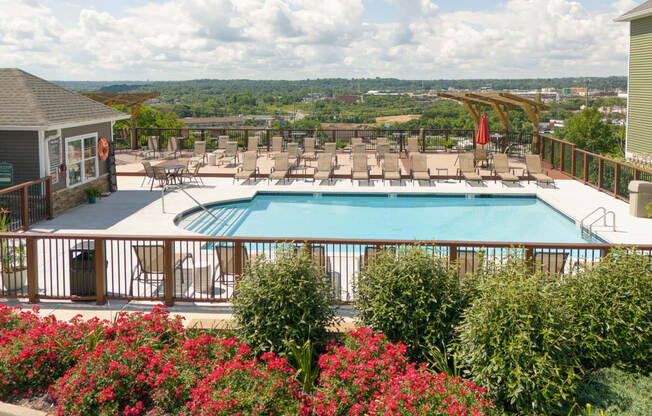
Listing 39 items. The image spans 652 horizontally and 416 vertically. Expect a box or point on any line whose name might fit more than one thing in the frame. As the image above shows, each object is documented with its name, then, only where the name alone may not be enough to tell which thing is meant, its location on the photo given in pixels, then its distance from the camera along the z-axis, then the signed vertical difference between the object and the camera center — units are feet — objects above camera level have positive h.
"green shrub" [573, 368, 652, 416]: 16.05 -7.13
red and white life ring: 54.65 -1.43
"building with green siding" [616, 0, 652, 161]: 82.69 +6.85
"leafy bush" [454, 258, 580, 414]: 15.97 -5.77
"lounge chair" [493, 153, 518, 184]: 61.03 -3.48
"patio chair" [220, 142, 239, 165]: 74.36 -2.16
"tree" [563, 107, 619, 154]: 119.44 -0.12
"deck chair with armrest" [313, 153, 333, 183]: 62.95 -3.86
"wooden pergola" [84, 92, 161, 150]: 81.97 +4.34
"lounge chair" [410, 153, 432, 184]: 61.67 -3.77
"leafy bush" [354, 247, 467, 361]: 19.20 -5.38
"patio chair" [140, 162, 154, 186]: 57.62 -3.58
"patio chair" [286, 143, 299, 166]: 72.90 -2.17
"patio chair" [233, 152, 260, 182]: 63.31 -3.62
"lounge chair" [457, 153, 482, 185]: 61.21 -3.61
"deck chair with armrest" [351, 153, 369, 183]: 63.10 -3.38
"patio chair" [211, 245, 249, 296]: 26.66 -5.80
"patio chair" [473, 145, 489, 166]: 67.92 -2.52
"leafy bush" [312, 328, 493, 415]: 15.49 -6.79
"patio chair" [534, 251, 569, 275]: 24.40 -5.55
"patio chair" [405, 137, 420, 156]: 78.69 -1.63
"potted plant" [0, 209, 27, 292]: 26.84 -6.11
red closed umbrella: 69.21 -0.19
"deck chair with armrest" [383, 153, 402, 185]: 62.28 -3.54
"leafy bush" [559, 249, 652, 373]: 18.29 -5.50
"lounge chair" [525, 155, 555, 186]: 60.49 -3.25
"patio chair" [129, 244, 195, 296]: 26.30 -5.87
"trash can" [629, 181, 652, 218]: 45.52 -4.87
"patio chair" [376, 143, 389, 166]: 72.90 -2.12
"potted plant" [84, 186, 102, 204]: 51.29 -5.14
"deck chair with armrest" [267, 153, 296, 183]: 62.02 -3.82
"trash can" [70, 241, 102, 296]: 26.17 -5.97
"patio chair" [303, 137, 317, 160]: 75.20 -1.82
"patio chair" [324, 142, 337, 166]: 71.26 -1.83
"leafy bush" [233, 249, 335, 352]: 19.20 -5.49
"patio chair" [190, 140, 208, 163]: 73.00 -2.00
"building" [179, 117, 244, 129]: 222.93 +4.33
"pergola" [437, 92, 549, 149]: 69.79 +3.49
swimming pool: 47.32 -7.24
